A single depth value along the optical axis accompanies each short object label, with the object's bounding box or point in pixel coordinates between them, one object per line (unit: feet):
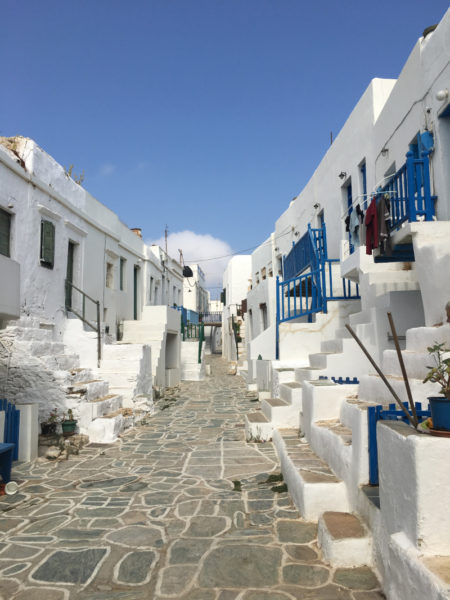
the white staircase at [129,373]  33.81
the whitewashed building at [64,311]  26.78
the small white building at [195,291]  124.57
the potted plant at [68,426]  25.46
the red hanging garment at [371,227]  21.27
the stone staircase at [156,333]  47.80
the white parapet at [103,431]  26.53
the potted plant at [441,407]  7.99
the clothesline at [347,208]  35.85
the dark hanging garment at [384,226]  20.52
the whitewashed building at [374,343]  7.91
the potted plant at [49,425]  25.55
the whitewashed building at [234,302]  90.07
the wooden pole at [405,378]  8.21
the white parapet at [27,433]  22.09
